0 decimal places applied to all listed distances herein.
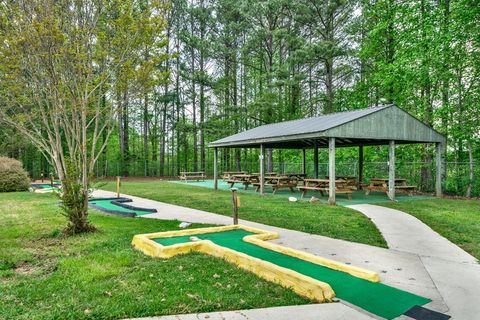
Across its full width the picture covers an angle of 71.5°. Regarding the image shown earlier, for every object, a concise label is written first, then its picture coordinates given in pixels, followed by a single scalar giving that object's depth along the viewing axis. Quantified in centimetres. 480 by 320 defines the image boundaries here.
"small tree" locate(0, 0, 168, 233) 573
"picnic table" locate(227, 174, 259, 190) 1672
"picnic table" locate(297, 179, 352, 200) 1242
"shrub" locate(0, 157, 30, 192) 1590
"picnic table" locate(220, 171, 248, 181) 2149
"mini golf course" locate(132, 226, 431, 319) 328
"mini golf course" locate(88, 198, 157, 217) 900
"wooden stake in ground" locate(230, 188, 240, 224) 673
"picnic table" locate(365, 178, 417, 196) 1355
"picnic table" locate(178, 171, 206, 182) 2354
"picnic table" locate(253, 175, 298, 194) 1450
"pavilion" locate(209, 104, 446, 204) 1120
